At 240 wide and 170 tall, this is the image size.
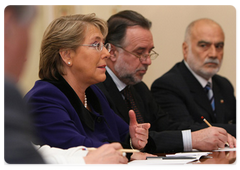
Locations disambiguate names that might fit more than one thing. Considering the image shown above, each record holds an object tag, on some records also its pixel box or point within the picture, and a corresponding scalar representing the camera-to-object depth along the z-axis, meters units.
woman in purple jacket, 3.24
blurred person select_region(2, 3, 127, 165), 1.79
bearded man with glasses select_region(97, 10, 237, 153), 4.45
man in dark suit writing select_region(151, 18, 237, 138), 5.31
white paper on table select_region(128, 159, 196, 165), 3.26
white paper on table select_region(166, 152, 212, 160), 3.62
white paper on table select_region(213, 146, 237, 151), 4.11
